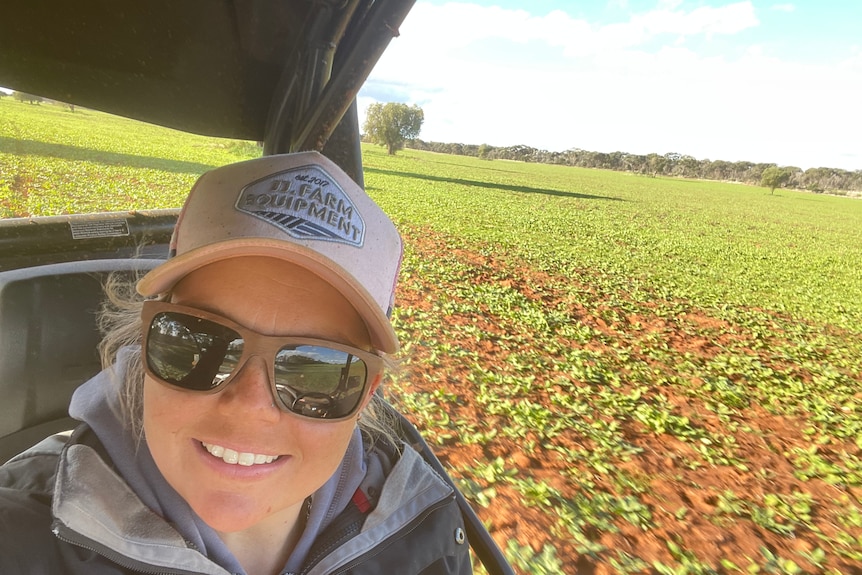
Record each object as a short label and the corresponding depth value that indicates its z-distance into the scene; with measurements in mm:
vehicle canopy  464
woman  326
